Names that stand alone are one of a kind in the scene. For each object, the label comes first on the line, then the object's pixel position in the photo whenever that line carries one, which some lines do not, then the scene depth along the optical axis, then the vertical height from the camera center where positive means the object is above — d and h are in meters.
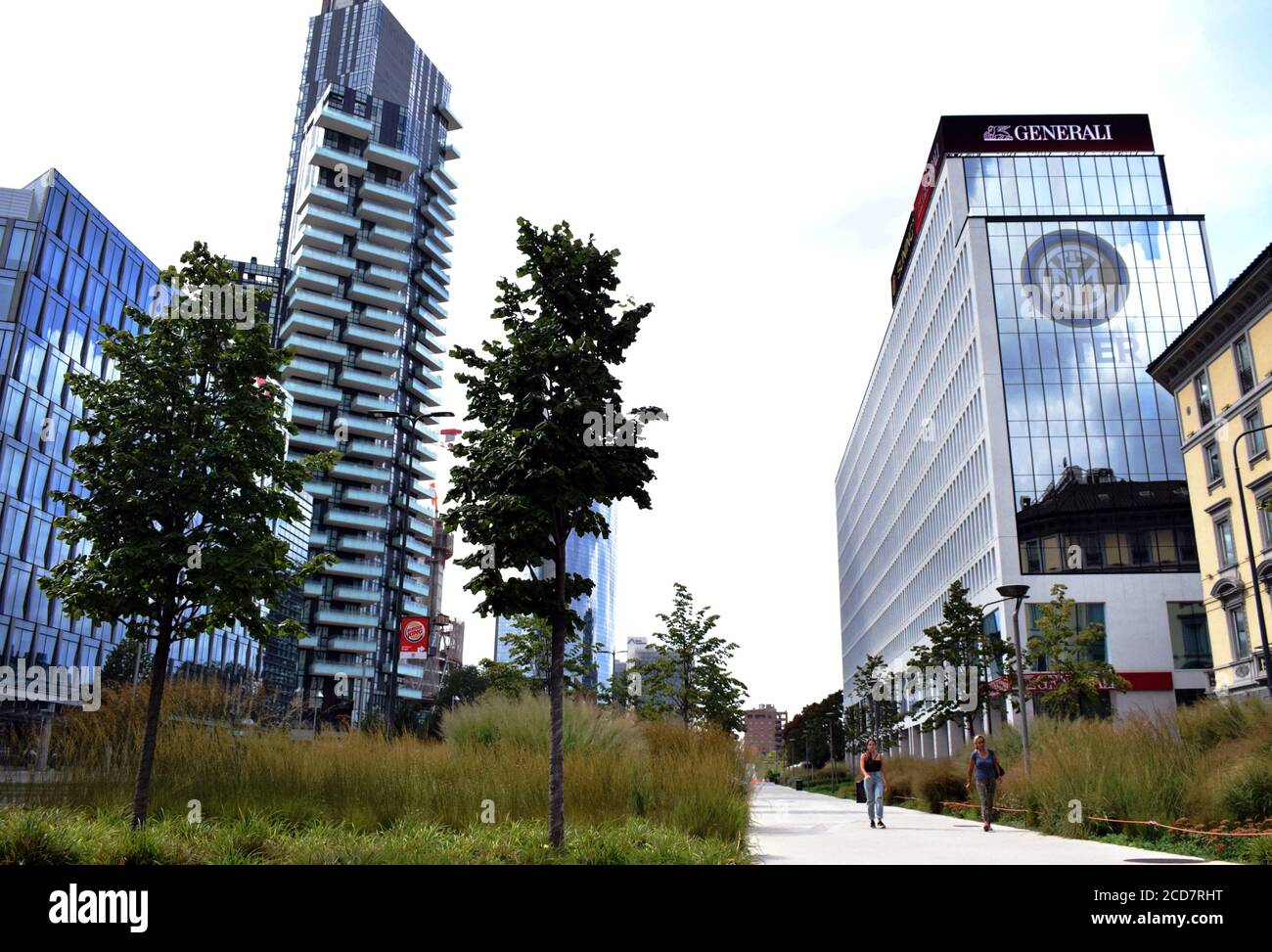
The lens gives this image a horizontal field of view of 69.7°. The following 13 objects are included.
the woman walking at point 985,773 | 16.31 -0.62
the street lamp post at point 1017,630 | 19.48 +2.78
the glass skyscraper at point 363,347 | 93.12 +41.05
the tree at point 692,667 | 33.12 +2.39
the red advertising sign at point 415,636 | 66.99 +7.12
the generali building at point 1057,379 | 54.44 +23.01
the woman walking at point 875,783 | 17.67 -0.86
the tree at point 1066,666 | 34.50 +2.79
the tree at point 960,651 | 37.03 +3.45
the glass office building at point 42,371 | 44.12 +17.39
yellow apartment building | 35.16 +11.48
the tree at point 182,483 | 11.88 +3.20
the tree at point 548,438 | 9.88 +3.20
